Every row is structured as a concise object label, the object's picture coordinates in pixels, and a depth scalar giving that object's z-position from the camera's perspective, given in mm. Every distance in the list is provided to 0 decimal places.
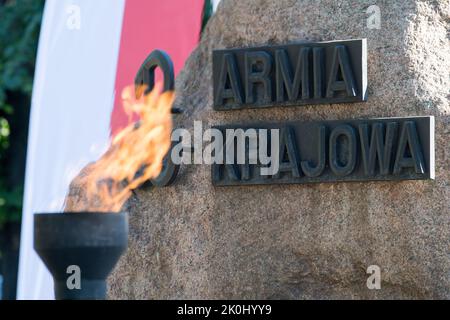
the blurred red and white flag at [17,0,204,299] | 12953
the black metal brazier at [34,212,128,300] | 7648
